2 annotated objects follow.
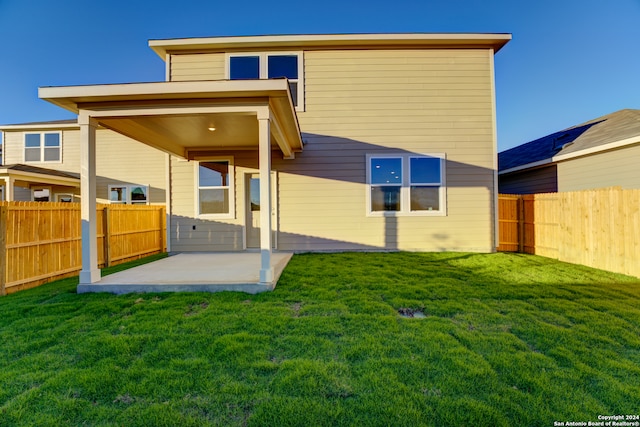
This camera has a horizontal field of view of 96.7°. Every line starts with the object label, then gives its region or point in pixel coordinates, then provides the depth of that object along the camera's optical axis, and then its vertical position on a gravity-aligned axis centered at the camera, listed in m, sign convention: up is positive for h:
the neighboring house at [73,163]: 11.75 +2.23
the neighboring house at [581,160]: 6.85 +1.52
